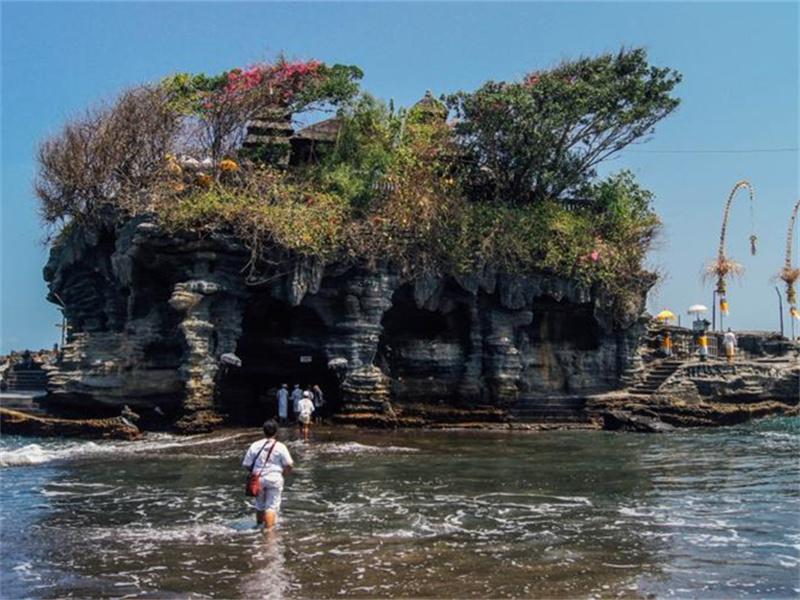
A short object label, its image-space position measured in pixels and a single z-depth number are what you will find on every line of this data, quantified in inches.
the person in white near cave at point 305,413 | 941.9
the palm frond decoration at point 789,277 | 1764.3
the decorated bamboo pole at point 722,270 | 1660.9
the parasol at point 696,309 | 1557.6
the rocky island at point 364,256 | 998.4
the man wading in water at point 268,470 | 450.3
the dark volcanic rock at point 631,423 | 1078.4
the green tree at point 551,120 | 1156.5
